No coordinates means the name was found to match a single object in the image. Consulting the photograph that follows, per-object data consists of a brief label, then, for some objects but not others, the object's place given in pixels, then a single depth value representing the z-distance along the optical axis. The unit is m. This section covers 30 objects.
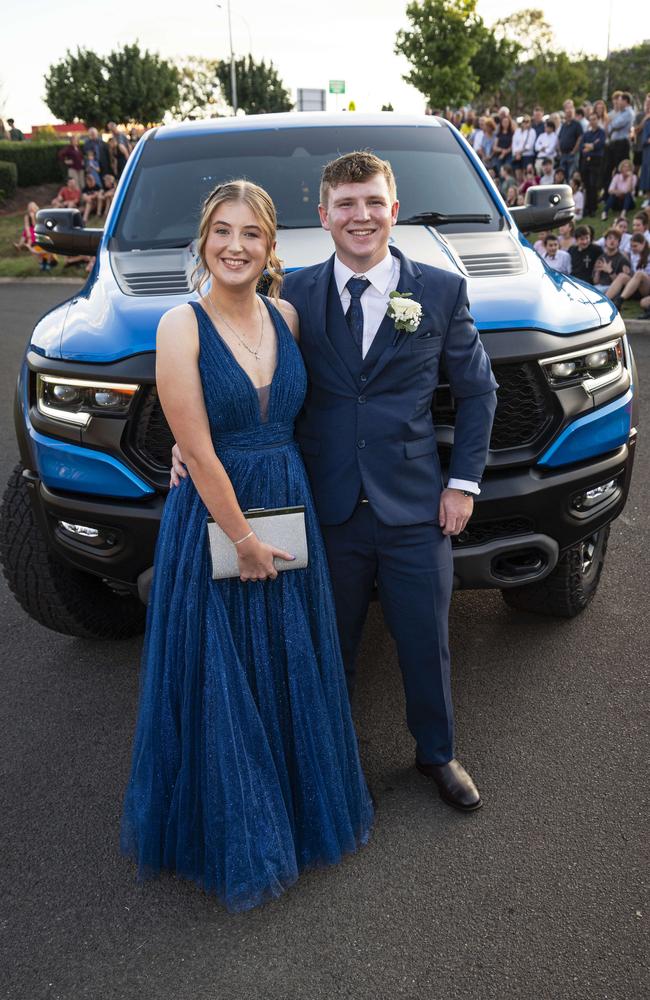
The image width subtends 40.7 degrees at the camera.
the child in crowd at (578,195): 13.47
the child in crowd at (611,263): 9.91
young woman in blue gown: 2.13
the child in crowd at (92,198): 19.45
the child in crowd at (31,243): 16.99
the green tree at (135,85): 45.00
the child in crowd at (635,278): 9.79
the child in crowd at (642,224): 9.89
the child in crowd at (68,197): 19.33
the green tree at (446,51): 35.44
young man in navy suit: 2.29
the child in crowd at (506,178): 15.06
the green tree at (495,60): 49.72
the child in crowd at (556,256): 9.94
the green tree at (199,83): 75.50
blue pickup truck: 2.71
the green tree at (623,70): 69.25
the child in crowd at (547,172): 14.02
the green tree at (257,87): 63.12
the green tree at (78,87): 45.12
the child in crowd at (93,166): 20.25
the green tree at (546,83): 55.06
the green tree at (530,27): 66.25
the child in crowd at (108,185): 20.15
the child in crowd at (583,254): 9.88
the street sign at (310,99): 26.98
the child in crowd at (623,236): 10.15
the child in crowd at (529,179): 14.80
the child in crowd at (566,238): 10.25
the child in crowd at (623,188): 13.06
